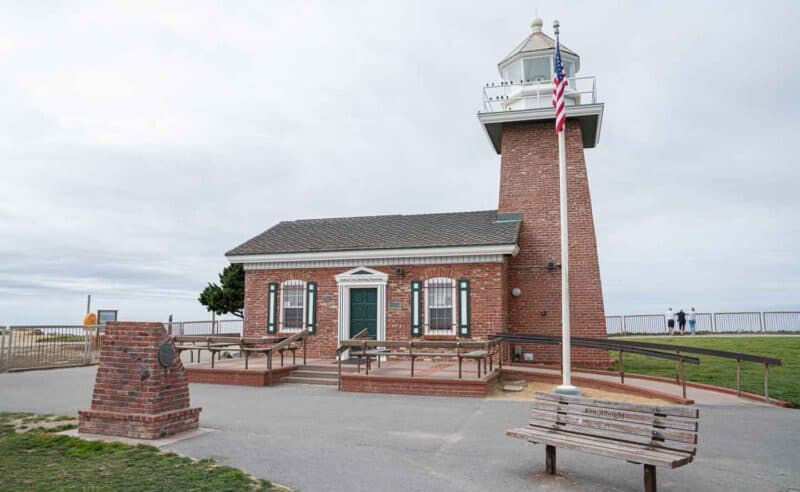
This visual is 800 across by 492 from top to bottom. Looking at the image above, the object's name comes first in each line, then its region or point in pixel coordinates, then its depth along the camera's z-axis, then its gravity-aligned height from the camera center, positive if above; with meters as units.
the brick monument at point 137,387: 7.70 -1.10
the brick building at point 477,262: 16.05 +1.38
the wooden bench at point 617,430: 5.31 -1.22
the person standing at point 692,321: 29.06 -0.57
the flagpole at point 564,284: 10.28 +0.46
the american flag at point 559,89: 11.19 +4.34
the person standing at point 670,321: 29.28 -0.58
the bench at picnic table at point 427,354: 11.97 -0.96
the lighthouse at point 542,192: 17.09 +3.66
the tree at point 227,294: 28.58 +0.68
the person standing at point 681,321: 29.44 -0.58
